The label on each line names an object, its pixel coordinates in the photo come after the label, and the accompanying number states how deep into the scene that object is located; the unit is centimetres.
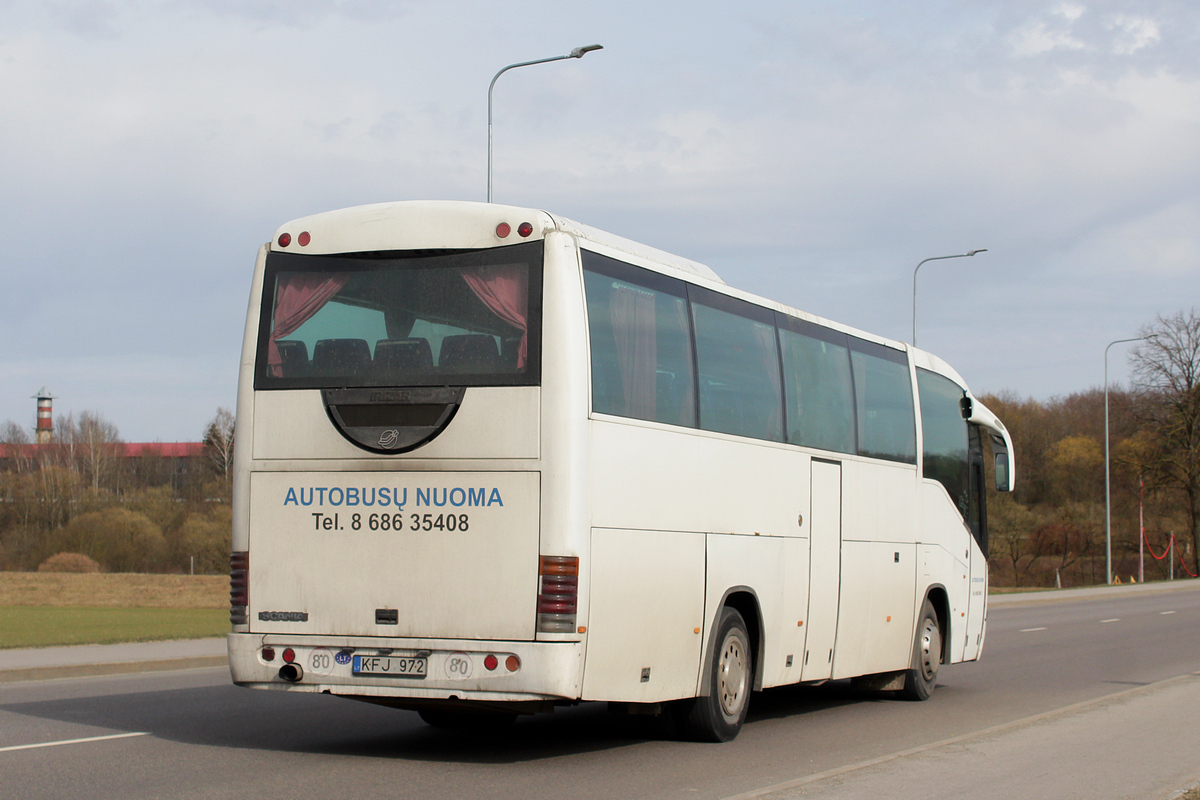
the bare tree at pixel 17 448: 10609
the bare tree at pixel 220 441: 11106
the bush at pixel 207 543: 7181
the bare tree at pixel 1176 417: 6775
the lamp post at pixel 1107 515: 5497
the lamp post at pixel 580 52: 2008
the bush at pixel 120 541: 7294
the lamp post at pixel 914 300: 3847
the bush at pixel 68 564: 6650
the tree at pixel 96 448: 10544
